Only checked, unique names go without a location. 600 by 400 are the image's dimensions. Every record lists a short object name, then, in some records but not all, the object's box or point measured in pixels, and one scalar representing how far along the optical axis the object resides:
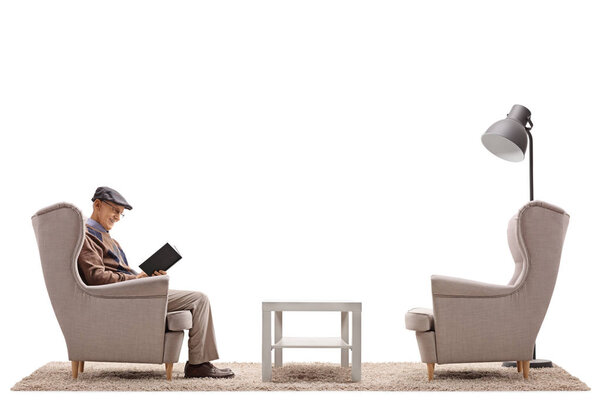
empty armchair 5.80
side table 5.80
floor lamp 6.46
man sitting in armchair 5.92
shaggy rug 5.56
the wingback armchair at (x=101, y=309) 5.77
